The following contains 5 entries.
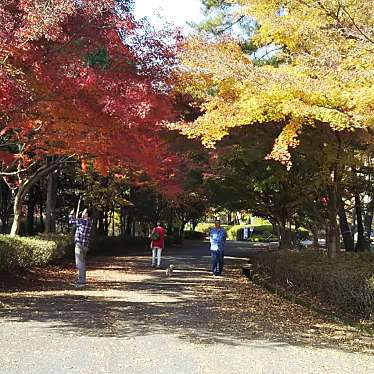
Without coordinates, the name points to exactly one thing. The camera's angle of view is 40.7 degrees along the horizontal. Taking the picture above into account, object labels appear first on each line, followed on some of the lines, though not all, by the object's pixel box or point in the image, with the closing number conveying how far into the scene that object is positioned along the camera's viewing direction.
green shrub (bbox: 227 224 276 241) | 46.81
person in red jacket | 15.60
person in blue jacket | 13.27
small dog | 13.43
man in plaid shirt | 10.29
